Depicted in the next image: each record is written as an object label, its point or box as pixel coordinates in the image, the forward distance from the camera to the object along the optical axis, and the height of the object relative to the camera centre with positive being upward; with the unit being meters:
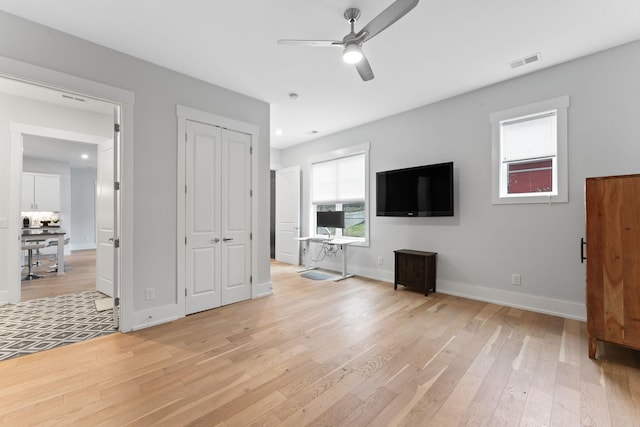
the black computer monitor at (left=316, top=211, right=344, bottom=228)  5.52 -0.11
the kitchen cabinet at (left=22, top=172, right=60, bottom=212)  7.32 +0.61
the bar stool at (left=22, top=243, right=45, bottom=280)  5.16 -0.83
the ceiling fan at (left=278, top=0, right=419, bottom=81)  1.85 +1.41
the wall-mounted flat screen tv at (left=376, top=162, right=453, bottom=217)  4.07 +0.36
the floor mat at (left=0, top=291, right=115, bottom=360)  2.63 -1.24
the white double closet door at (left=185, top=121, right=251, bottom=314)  3.43 -0.03
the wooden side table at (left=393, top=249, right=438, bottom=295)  4.10 -0.87
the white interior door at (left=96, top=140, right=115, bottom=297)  4.16 -0.07
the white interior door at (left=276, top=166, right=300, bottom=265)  6.64 +0.00
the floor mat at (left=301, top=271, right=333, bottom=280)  5.22 -1.22
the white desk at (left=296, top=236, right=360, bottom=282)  5.13 -0.54
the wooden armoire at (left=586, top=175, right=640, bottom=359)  2.17 -0.39
